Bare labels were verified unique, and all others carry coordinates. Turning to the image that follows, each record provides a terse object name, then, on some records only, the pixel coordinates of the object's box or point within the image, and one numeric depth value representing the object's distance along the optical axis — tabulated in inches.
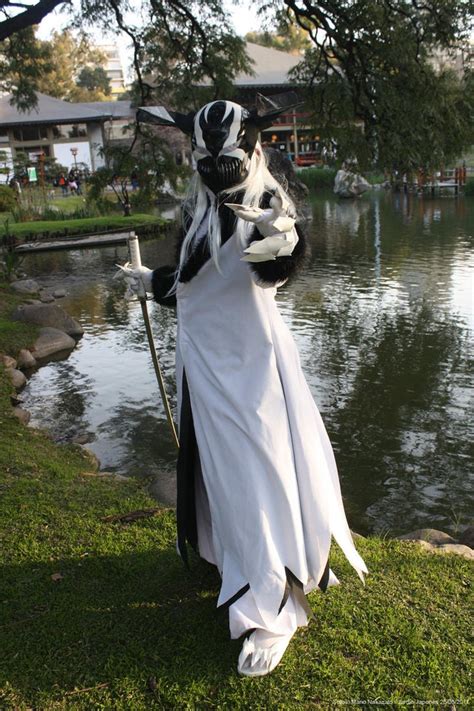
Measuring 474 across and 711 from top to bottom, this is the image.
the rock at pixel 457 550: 139.0
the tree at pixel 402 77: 309.6
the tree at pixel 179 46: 371.6
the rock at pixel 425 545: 140.7
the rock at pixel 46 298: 490.5
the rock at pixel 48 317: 401.7
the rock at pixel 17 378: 303.8
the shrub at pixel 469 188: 1090.7
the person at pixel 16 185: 886.4
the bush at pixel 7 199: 798.5
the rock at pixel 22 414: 252.1
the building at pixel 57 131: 1401.3
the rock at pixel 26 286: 502.0
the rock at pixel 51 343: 360.8
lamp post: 1423.5
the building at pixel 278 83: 1461.6
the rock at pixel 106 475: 191.7
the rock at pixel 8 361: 323.0
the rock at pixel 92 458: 212.0
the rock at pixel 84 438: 245.9
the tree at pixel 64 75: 2172.7
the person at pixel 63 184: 1203.3
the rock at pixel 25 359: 339.3
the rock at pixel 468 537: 160.9
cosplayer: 97.0
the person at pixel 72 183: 1181.7
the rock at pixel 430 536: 154.5
